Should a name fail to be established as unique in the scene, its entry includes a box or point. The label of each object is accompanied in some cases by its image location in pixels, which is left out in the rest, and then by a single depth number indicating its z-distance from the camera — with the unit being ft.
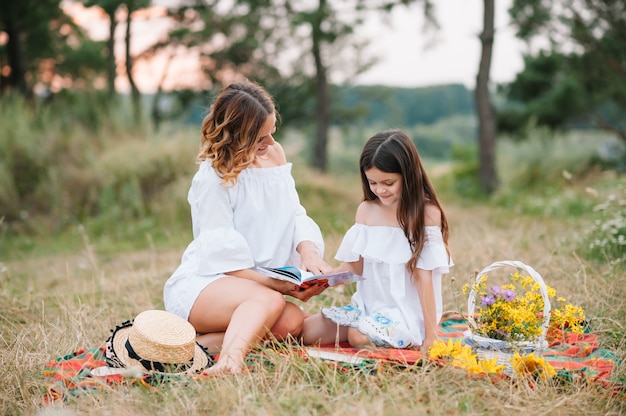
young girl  10.24
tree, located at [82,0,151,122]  36.50
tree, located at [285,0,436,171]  35.01
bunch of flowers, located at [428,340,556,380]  8.48
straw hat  9.14
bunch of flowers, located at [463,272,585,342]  9.25
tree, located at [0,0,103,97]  39.49
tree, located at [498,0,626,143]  36.42
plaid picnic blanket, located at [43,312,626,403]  8.79
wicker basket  9.09
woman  10.31
